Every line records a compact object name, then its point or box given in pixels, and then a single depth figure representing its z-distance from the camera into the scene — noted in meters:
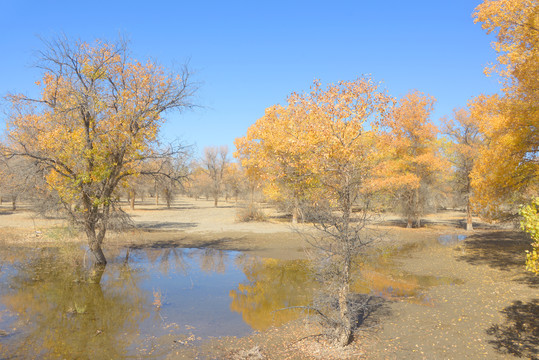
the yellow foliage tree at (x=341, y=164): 9.04
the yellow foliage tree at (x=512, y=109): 13.84
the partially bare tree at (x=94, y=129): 14.77
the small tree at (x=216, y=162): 65.06
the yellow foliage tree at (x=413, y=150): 28.31
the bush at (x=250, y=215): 36.64
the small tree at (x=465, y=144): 29.47
